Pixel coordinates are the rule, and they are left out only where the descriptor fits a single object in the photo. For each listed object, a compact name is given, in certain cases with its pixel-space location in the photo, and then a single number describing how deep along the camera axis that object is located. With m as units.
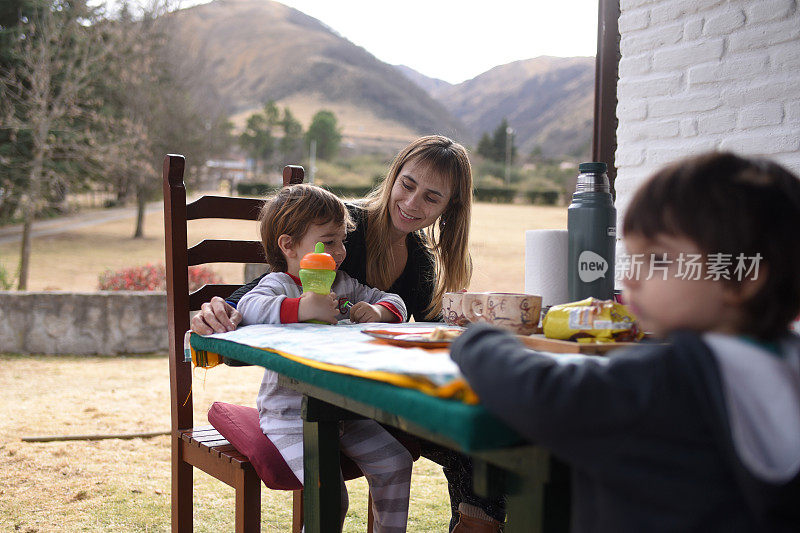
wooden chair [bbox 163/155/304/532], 1.66
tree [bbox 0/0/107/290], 10.61
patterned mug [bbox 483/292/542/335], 1.18
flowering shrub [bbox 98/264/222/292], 7.96
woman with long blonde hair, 2.14
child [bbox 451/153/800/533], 0.64
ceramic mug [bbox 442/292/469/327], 1.30
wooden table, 0.70
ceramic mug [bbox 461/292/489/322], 1.23
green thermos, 1.33
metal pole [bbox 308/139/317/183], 41.78
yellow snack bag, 1.07
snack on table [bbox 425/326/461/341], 1.08
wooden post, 3.36
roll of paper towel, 1.41
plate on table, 1.06
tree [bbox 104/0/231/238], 15.37
